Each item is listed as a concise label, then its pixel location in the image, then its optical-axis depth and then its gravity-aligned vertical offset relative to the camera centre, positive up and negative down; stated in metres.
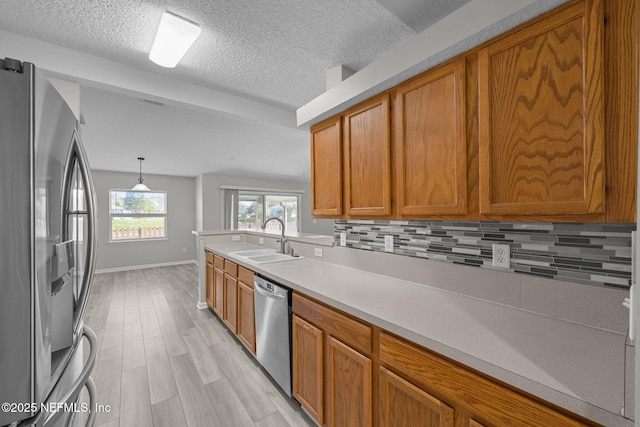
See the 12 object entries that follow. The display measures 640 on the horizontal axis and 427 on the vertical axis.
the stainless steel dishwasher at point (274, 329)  1.81 -0.85
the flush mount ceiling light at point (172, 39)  1.53 +1.09
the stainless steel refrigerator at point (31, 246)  0.58 -0.08
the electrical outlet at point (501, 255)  1.27 -0.21
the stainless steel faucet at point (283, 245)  2.84 -0.34
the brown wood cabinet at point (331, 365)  1.25 -0.82
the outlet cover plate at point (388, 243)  1.84 -0.22
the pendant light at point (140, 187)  5.22 +0.55
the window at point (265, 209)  7.34 +0.14
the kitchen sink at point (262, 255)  2.83 -0.46
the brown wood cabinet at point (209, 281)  3.46 -0.91
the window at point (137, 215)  6.14 -0.01
